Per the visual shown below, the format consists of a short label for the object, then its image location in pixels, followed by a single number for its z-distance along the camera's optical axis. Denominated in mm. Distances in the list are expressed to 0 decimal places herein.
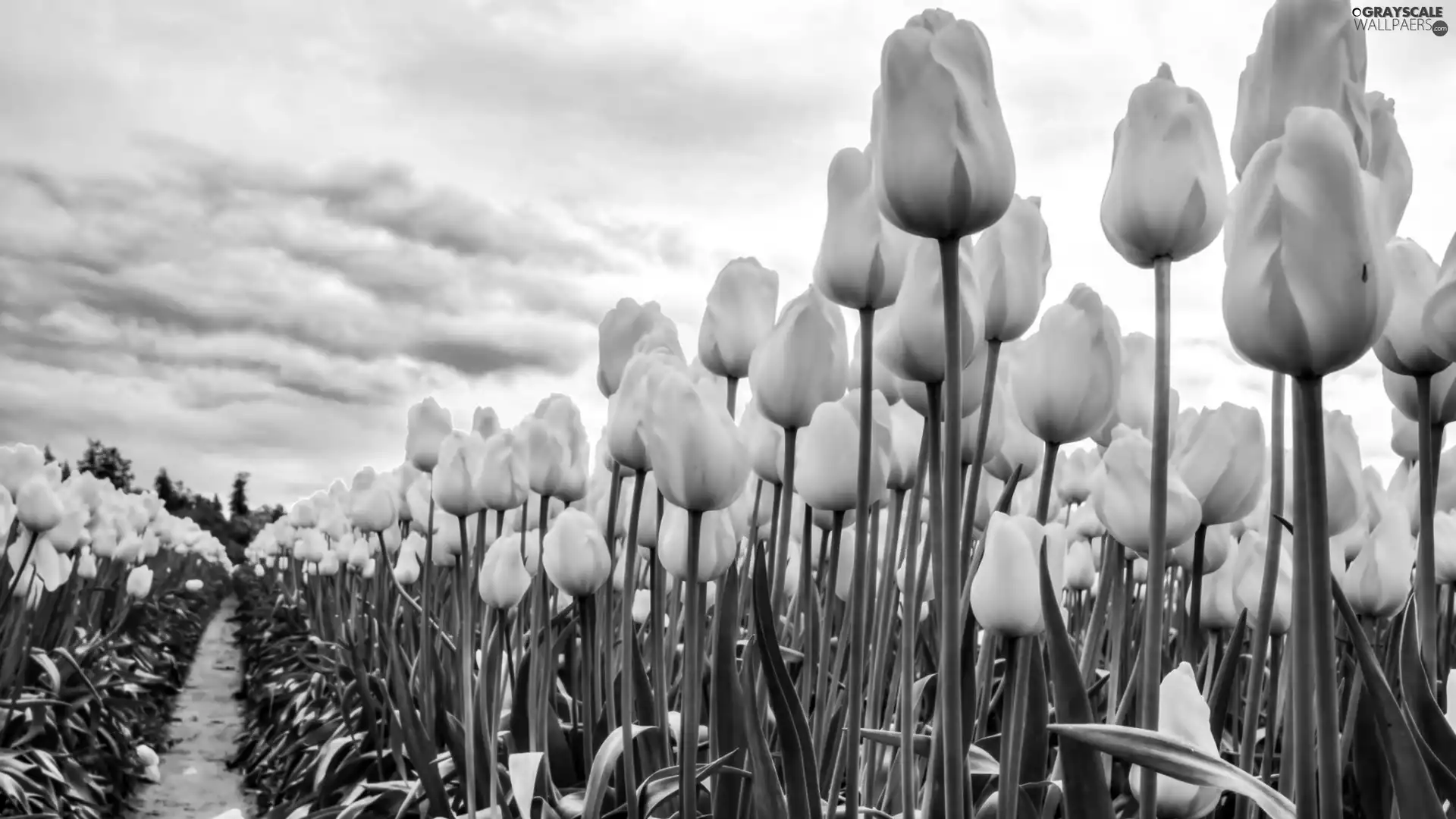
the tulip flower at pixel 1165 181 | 538
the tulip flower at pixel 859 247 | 610
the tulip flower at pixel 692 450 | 627
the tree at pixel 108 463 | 43315
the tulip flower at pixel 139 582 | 6695
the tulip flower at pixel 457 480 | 947
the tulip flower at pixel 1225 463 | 623
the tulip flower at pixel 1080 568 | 1181
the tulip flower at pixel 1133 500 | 622
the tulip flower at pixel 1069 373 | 602
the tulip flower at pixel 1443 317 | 539
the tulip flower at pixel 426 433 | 1257
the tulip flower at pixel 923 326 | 559
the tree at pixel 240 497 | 64081
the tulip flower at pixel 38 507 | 3618
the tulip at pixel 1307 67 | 497
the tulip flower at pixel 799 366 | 661
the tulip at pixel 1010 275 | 625
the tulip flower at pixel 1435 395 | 625
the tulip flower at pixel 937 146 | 488
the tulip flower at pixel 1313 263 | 410
